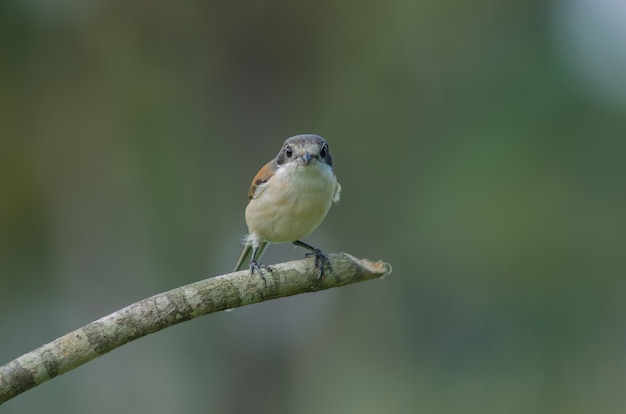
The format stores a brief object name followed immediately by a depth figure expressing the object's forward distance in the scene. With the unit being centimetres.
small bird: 874
